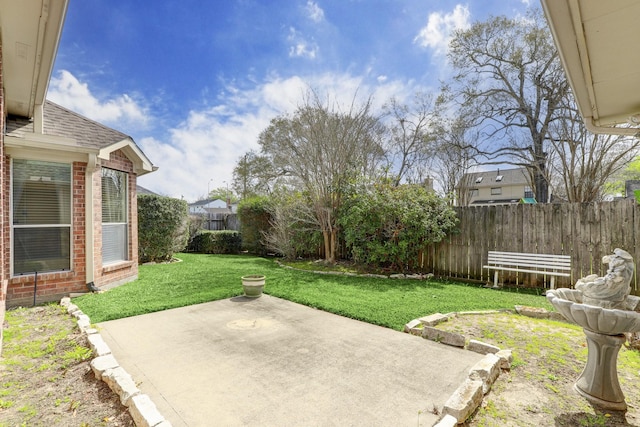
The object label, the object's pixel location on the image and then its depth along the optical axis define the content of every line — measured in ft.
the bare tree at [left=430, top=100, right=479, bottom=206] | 51.57
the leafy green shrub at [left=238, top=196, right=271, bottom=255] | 45.34
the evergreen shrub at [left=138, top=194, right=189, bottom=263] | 36.47
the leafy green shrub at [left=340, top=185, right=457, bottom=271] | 27.22
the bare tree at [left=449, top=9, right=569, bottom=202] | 43.37
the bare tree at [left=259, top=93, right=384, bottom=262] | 33.17
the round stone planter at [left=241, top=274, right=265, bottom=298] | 19.67
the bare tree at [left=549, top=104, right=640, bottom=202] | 33.47
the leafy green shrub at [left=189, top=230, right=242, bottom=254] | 49.67
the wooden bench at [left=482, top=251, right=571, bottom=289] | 22.21
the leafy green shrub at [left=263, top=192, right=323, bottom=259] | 35.01
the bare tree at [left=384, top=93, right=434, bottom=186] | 57.26
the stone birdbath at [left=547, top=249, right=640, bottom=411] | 8.02
